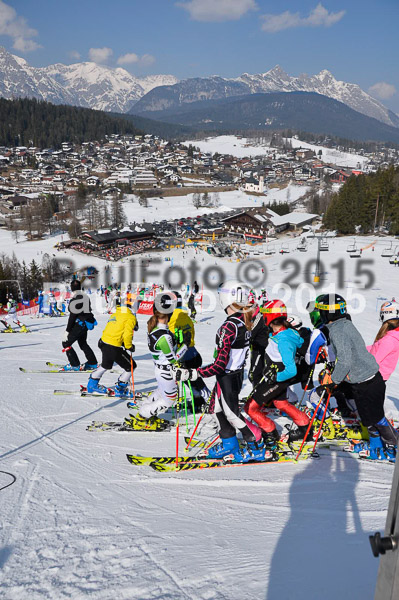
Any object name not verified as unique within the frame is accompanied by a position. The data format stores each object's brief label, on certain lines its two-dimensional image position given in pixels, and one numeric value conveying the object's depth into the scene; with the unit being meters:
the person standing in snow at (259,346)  5.10
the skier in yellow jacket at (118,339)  6.30
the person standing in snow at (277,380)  4.28
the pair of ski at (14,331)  14.34
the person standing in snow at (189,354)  5.57
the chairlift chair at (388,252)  38.97
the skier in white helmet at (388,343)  4.48
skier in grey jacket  3.88
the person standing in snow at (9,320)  14.26
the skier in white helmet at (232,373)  4.07
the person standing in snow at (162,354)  4.69
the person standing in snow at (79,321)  7.72
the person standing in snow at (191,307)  17.33
